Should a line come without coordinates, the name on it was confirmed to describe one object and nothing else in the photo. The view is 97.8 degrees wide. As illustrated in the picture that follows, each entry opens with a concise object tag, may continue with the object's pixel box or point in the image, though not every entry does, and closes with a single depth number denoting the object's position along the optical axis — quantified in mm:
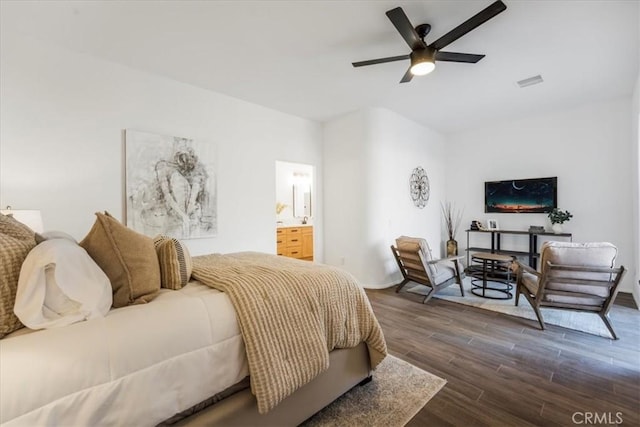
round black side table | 3797
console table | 4626
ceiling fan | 1964
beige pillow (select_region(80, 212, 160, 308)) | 1322
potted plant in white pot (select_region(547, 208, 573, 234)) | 4492
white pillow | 994
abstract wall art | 3016
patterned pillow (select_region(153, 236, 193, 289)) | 1581
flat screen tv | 4781
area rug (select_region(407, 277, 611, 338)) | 2857
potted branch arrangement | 5742
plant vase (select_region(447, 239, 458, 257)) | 5655
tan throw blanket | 1317
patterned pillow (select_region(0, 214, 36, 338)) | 991
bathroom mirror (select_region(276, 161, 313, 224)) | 7281
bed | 893
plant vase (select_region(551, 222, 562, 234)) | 4570
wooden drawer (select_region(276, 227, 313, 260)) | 6039
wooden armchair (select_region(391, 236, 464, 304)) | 3629
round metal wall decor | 5137
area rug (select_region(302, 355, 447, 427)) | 1637
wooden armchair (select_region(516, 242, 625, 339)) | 2562
